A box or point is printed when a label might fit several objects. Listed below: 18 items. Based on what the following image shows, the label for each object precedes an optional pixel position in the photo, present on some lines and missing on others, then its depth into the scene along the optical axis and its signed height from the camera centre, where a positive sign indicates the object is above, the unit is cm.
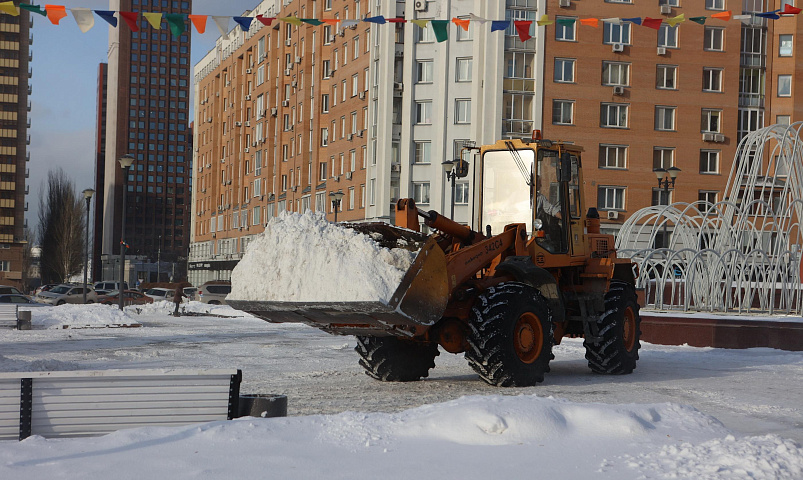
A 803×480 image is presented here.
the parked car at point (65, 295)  5247 -284
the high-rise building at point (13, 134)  10575 +1234
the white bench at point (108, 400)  748 -125
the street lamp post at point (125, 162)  3571 +325
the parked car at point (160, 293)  5883 -293
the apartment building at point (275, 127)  6531 +1009
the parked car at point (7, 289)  5775 -286
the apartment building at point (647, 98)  5759 +986
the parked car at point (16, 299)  5331 -316
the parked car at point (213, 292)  5012 -233
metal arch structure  2314 +7
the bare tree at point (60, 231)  10874 +147
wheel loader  1132 -45
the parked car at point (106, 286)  6289 -278
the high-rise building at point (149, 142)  15838 +1908
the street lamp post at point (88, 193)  4236 +230
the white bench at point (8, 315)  3145 -287
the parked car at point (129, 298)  5328 -300
